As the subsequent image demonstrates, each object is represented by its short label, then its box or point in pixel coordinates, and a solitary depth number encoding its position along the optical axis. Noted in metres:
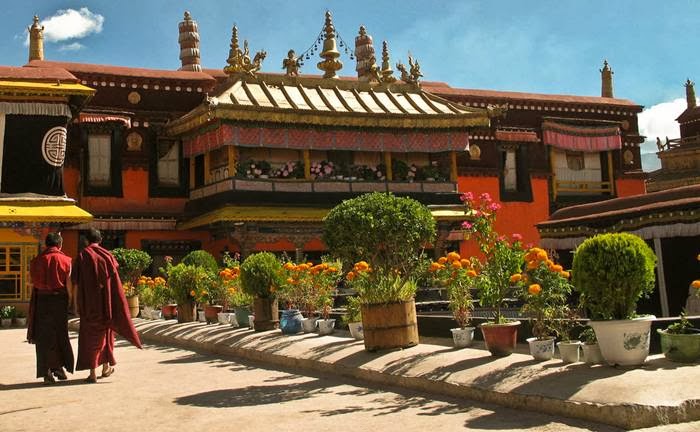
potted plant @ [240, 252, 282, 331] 11.62
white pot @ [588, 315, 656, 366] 6.29
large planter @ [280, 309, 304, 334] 11.38
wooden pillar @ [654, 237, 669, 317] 11.26
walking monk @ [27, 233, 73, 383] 8.67
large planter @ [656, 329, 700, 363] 6.43
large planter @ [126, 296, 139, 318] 18.14
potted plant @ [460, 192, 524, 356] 7.67
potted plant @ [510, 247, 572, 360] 7.55
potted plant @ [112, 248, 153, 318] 19.00
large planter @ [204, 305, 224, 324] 14.05
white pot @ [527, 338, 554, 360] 7.26
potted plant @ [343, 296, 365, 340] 10.28
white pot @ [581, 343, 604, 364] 6.68
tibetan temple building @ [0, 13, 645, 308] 21.16
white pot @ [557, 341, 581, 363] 6.94
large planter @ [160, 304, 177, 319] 16.55
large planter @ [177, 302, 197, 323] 14.77
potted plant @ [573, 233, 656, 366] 6.30
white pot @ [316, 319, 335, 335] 11.30
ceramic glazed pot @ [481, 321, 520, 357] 7.55
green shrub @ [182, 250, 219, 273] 18.23
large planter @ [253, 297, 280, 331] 11.87
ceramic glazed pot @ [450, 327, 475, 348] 8.88
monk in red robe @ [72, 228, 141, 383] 8.53
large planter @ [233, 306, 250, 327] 12.80
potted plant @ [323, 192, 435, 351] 8.74
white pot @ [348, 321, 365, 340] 10.26
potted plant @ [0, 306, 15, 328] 20.52
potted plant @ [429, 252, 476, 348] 9.06
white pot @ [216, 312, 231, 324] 13.60
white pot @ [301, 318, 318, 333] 11.53
